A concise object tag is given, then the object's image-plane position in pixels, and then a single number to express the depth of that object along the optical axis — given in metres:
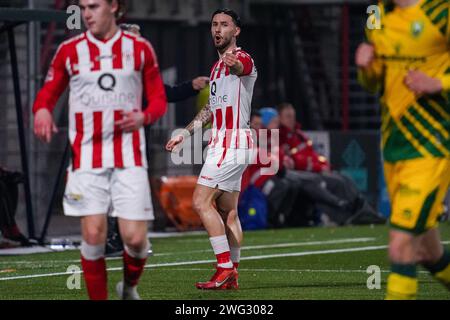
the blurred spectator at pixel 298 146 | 20.39
